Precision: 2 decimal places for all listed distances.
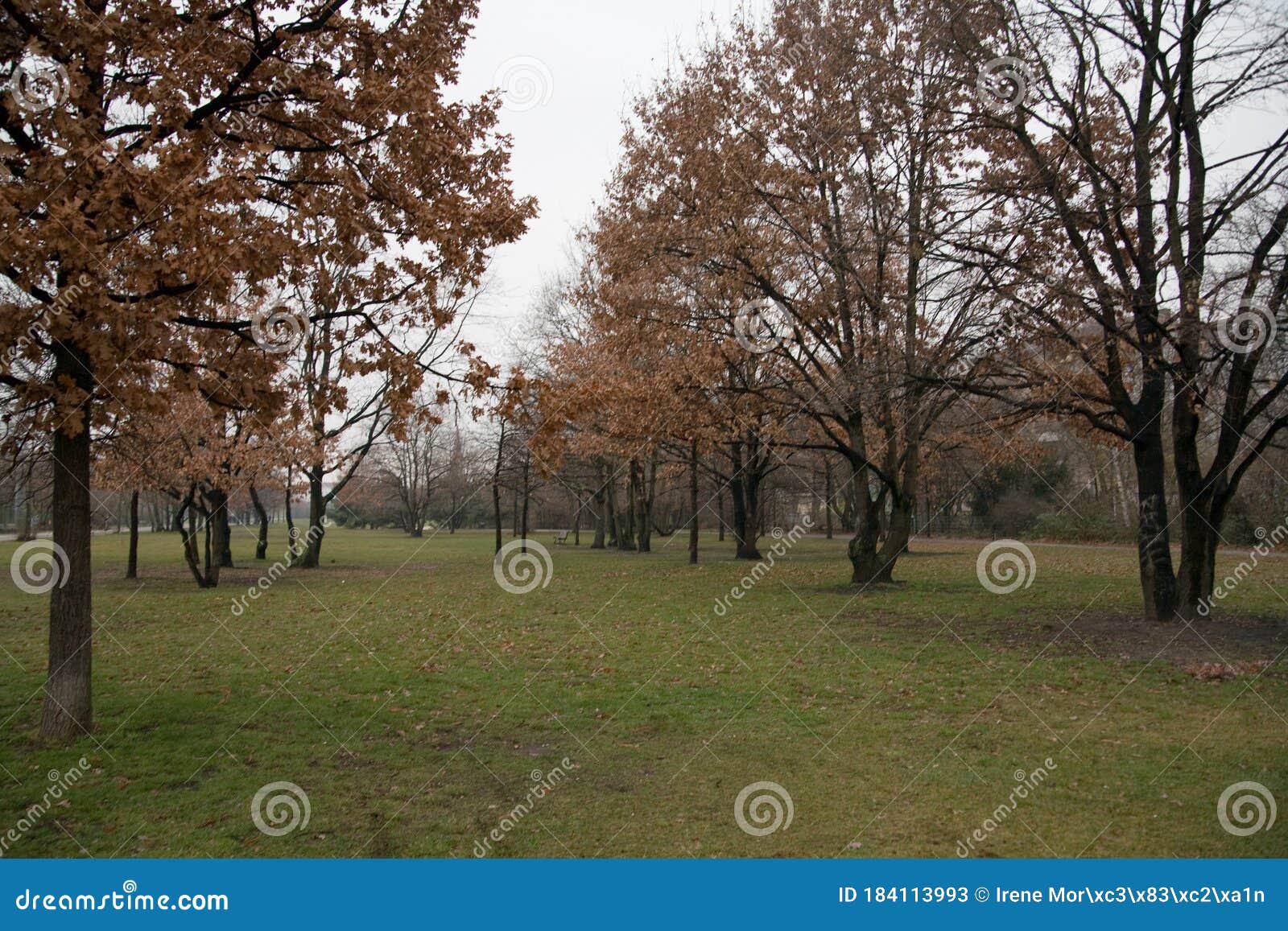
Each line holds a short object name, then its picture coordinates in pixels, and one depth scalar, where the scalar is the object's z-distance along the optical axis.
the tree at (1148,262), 11.37
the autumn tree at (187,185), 5.84
